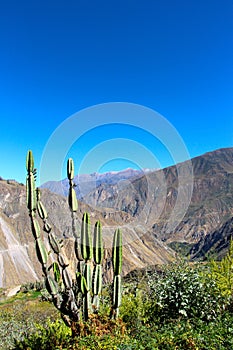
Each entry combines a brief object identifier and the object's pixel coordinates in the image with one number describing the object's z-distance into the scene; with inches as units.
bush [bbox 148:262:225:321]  262.7
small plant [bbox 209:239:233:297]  289.3
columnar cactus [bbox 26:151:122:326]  250.5
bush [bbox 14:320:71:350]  231.8
